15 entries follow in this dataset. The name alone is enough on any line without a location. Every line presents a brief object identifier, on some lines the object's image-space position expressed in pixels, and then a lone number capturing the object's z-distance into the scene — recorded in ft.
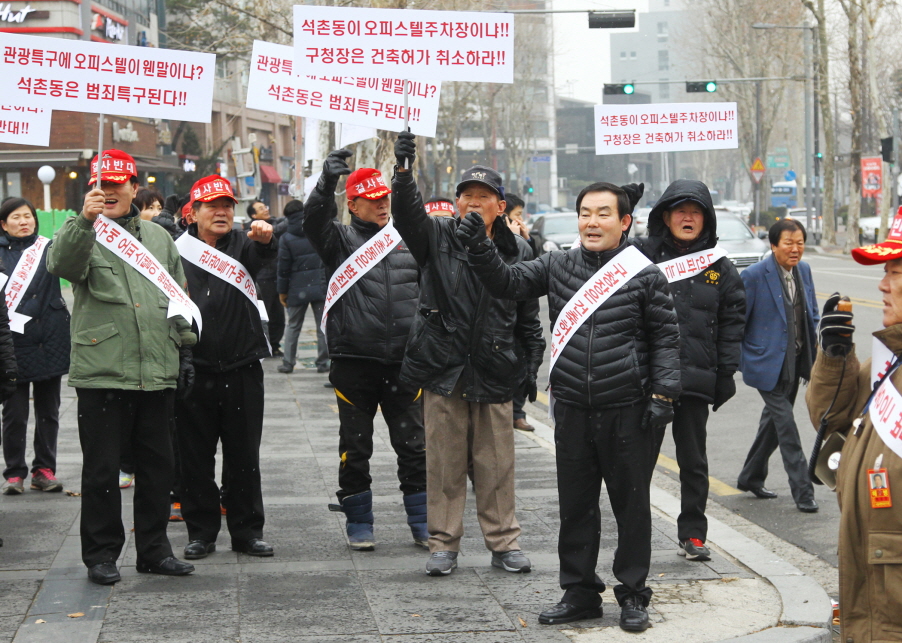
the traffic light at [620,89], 89.27
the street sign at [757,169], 152.25
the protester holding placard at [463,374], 17.98
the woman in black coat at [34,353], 24.03
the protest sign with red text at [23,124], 20.02
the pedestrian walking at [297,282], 43.09
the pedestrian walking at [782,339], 23.02
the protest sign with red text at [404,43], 19.30
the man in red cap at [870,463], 10.77
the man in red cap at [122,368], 17.47
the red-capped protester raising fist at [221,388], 19.17
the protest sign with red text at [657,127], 26.40
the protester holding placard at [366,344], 19.48
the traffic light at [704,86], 84.33
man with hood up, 19.31
